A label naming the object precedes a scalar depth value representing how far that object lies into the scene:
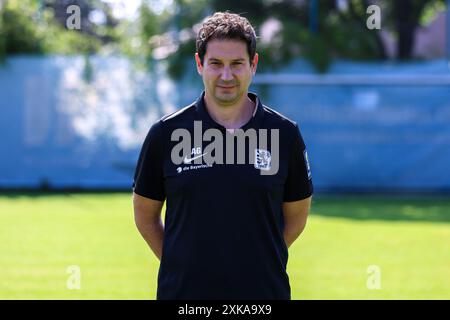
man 6.72
